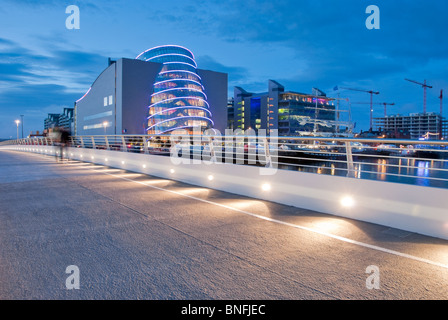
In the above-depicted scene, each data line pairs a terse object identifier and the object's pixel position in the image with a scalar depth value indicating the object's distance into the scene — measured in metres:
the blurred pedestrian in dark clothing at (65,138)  23.04
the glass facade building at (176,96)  79.88
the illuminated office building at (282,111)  142.81
